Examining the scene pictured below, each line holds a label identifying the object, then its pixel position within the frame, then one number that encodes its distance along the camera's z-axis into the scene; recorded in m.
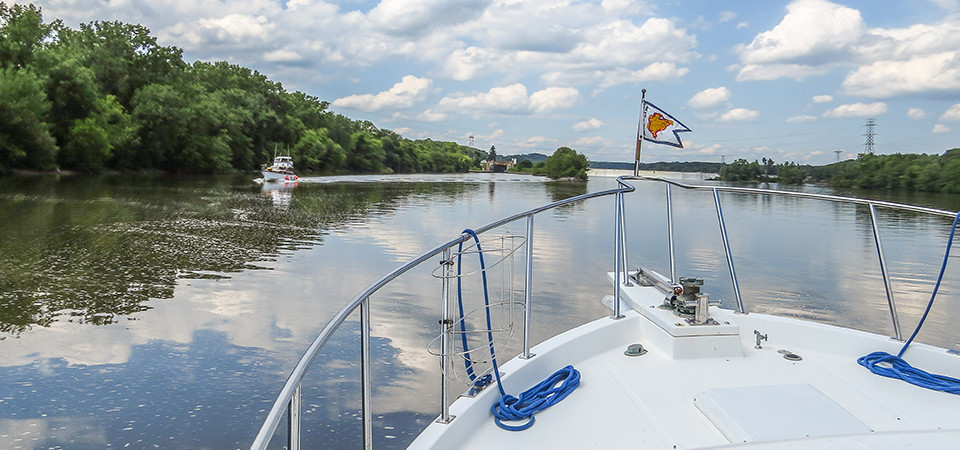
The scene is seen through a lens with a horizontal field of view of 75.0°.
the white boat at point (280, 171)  50.69
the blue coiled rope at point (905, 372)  3.04
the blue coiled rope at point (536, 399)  2.63
